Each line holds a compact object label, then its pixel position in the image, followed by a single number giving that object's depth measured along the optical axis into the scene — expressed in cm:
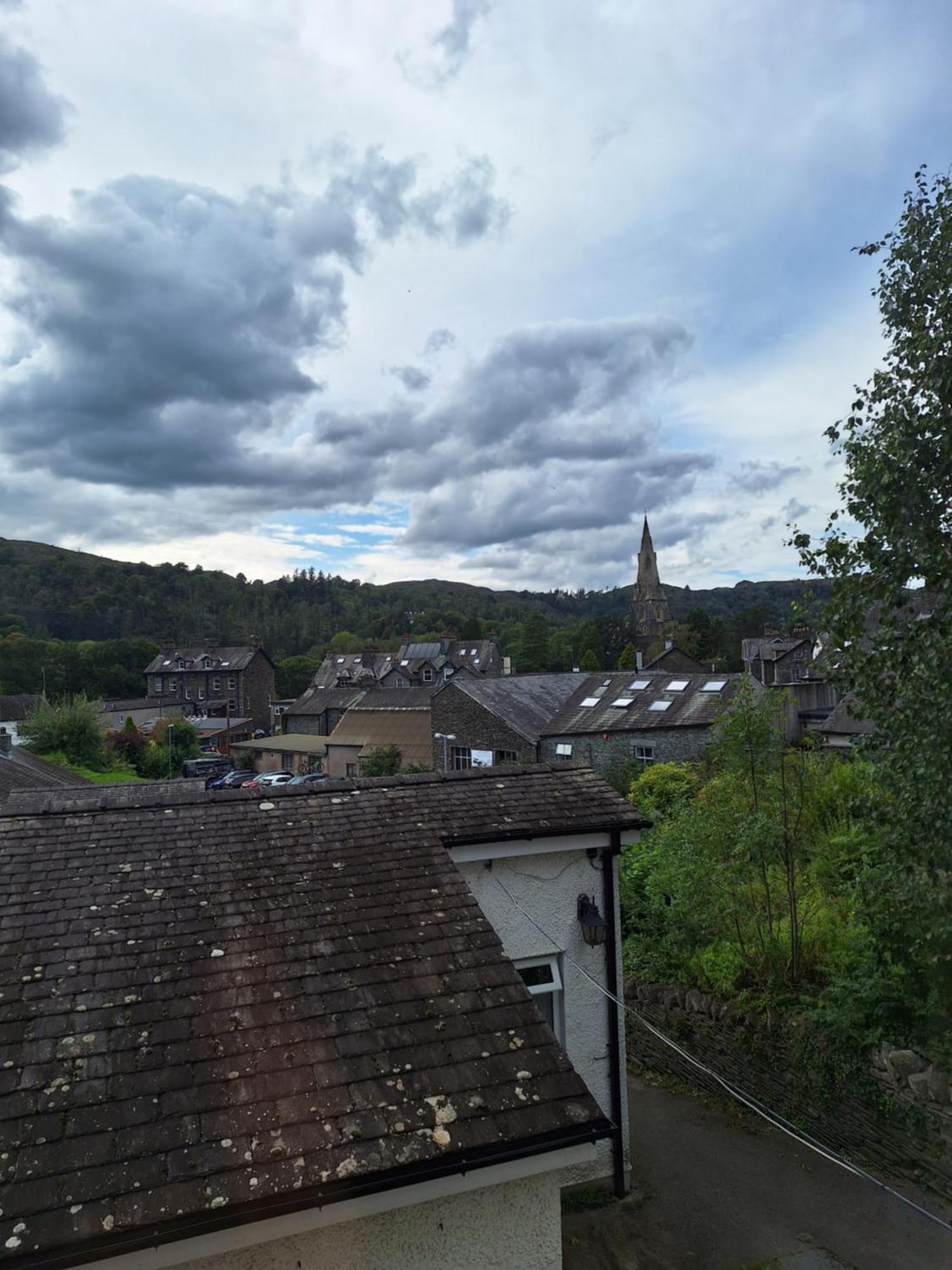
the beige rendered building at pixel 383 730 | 4000
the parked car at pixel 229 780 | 3738
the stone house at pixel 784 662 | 4191
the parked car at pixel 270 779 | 3647
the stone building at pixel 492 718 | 3123
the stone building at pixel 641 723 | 2709
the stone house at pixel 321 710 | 5597
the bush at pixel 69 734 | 4262
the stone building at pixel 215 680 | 7588
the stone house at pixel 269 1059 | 351
